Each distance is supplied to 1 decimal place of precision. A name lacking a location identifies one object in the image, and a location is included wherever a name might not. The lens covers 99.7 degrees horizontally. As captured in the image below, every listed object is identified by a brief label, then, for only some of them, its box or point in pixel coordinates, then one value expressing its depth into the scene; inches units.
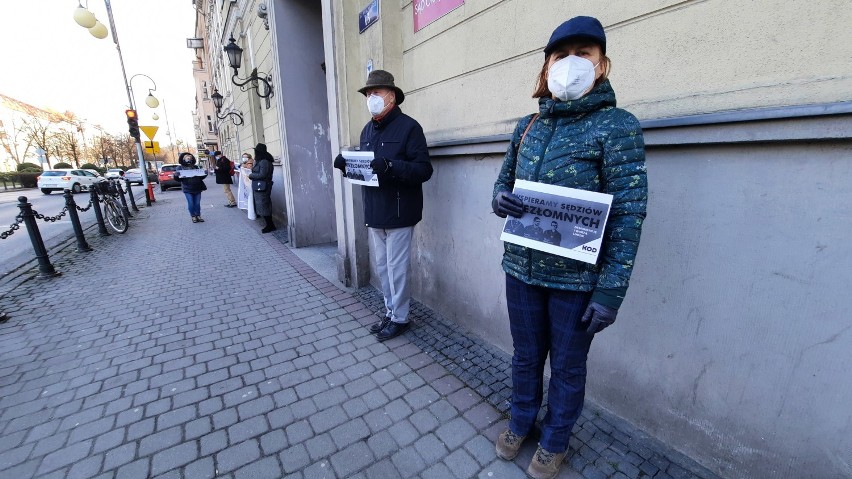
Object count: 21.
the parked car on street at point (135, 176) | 1121.4
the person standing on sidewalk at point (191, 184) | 356.2
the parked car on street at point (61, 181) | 814.5
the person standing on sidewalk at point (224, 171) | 421.1
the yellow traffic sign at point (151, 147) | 602.6
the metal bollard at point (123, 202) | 377.1
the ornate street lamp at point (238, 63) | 315.6
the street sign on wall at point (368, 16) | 149.2
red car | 839.1
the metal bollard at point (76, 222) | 256.5
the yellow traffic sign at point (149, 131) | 536.7
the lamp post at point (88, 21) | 376.2
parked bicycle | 320.6
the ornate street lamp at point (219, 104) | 476.8
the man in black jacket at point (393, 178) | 116.5
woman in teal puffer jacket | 58.2
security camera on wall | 270.6
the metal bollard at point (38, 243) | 204.8
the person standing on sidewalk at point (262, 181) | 289.3
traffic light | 520.1
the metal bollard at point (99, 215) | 302.5
